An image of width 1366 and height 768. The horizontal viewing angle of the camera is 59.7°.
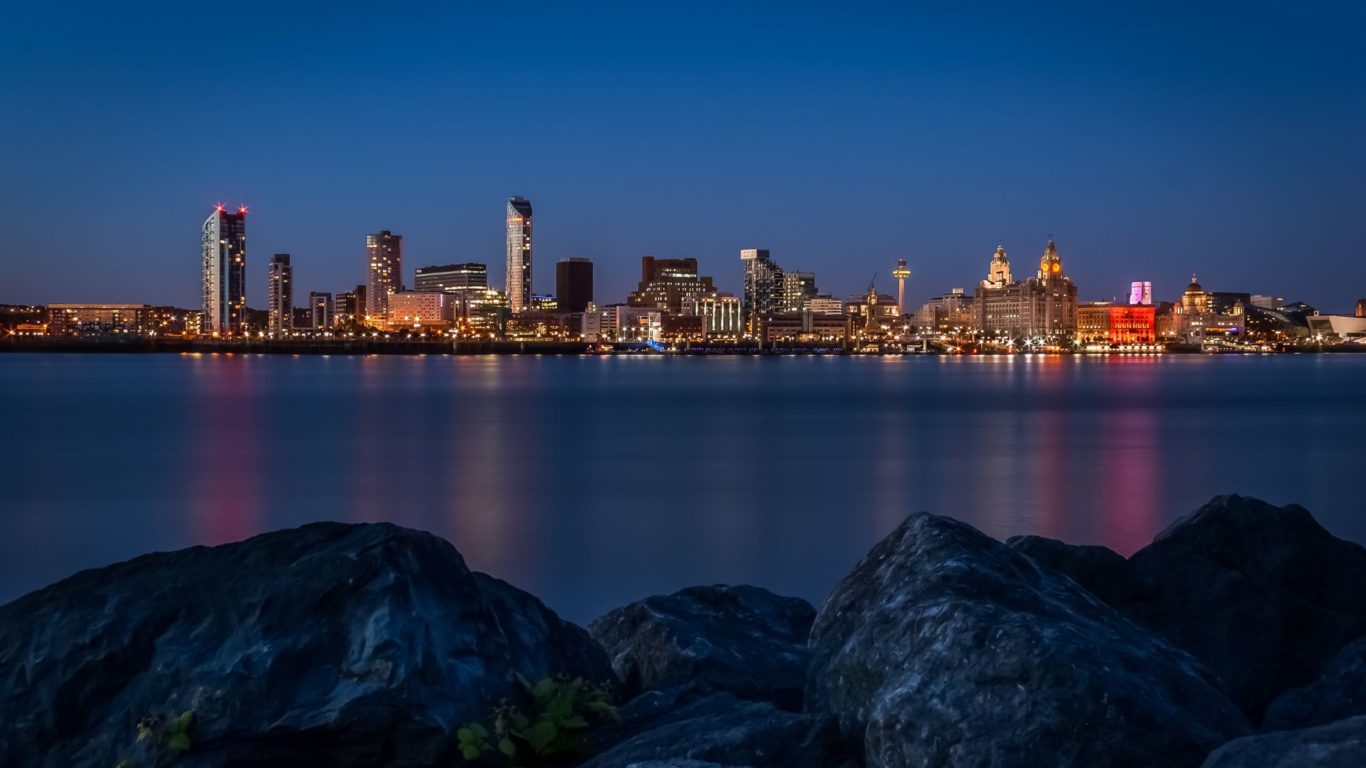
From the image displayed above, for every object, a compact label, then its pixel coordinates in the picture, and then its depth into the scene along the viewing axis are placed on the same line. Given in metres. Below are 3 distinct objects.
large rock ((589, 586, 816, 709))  6.18
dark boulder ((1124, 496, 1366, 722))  6.53
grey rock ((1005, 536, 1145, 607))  7.04
